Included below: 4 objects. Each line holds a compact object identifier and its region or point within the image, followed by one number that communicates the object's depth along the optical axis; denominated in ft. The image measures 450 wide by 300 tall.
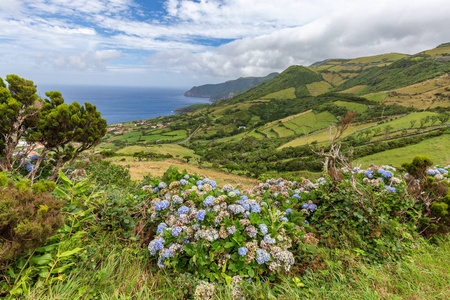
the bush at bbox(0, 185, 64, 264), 5.93
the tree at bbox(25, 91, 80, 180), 18.01
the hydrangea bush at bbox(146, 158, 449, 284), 8.36
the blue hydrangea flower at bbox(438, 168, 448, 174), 16.10
